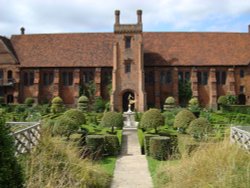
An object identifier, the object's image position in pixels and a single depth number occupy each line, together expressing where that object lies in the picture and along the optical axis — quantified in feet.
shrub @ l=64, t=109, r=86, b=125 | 83.02
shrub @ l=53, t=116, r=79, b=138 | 65.82
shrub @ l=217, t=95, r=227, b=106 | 141.43
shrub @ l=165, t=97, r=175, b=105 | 135.00
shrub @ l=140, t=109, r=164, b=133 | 79.25
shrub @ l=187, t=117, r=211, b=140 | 66.48
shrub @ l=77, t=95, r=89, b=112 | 135.03
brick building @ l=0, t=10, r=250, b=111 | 147.02
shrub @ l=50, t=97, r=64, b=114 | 131.34
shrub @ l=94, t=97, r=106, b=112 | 138.56
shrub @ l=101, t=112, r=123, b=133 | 80.23
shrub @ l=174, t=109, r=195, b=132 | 80.84
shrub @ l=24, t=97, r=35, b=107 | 142.51
